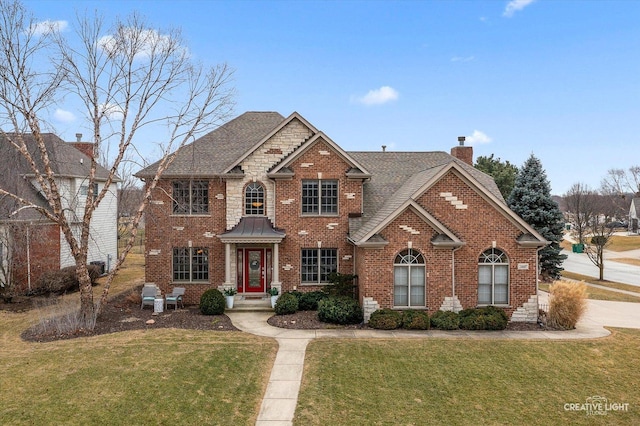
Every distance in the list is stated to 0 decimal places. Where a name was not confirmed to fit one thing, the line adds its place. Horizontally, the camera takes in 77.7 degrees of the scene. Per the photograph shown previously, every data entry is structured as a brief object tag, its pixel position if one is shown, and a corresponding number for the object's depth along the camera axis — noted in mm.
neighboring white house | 20516
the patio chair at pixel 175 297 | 18469
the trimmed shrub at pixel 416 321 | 15320
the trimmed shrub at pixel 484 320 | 15391
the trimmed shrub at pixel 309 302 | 18375
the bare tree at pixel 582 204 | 52494
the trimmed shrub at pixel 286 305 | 17516
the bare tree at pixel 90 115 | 14281
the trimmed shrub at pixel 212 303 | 17328
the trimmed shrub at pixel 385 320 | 15297
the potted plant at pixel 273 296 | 18656
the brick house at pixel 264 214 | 19281
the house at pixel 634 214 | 77438
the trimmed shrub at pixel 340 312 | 15922
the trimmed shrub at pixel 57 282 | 21625
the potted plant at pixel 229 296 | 18625
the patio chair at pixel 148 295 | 18453
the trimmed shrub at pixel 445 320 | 15445
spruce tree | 30188
